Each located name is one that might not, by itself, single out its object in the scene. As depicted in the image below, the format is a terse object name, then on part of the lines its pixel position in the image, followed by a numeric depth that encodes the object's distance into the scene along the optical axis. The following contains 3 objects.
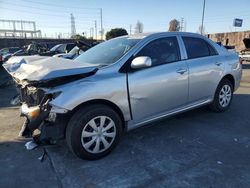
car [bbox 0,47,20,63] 18.17
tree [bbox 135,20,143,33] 63.30
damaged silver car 2.40
